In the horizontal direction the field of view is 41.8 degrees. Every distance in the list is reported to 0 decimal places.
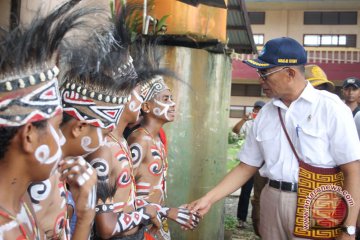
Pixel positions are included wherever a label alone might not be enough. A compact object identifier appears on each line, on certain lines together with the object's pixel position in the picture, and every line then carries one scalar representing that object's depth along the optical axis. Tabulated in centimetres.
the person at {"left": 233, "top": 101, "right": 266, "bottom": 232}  669
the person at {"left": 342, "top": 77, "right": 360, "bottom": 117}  582
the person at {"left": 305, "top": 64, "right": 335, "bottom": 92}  451
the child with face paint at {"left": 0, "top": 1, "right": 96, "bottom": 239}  155
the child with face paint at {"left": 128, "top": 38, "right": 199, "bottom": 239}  309
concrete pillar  506
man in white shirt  300
